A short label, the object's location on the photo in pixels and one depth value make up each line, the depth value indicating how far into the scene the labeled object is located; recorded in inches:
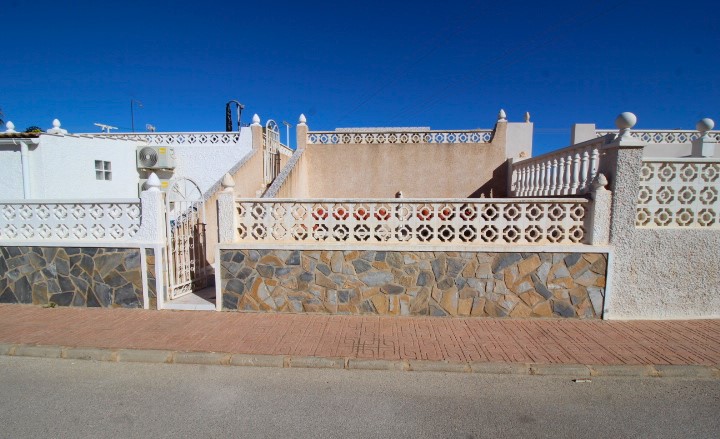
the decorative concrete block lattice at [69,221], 210.7
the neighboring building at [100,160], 335.6
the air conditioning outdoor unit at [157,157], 411.5
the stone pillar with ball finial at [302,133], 389.4
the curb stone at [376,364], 144.7
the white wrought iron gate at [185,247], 218.5
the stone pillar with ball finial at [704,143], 255.8
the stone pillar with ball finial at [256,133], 383.6
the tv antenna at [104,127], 508.9
